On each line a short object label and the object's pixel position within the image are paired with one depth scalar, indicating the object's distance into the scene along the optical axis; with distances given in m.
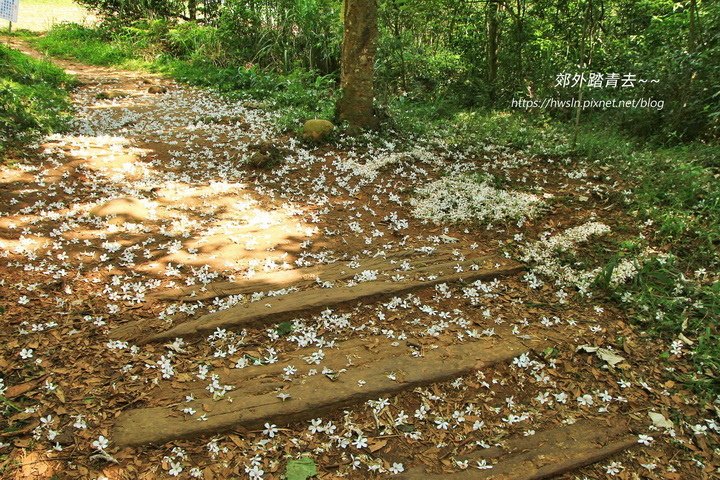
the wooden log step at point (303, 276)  4.71
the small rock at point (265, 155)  7.90
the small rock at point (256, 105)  11.30
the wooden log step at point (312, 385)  3.34
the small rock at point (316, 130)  8.93
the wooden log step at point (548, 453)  3.21
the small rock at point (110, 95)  11.30
